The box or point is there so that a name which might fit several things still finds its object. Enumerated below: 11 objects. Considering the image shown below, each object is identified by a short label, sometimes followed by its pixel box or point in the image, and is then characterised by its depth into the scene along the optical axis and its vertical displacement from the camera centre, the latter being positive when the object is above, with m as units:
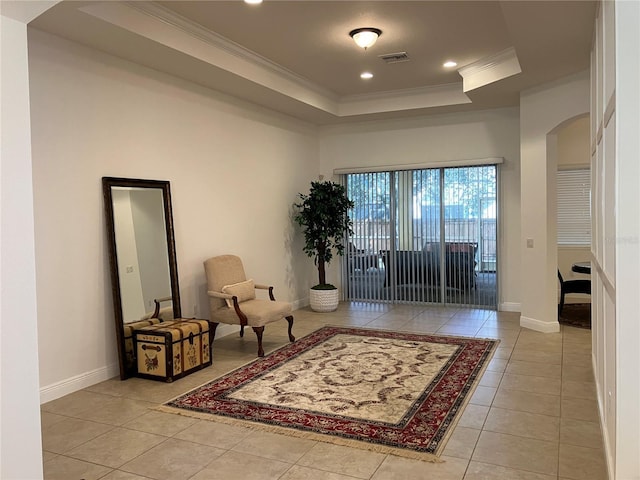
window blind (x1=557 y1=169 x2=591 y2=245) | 7.81 +0.17
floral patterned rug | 3.38 -1.36
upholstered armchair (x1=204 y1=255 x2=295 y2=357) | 5.21 -0.82
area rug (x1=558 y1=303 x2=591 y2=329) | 6.38 -1.32
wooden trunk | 4.43 -1.07
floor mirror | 4.57 -0.26
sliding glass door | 7.61 -0.24
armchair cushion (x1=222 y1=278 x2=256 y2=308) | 5.48 -0.71
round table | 6.49 -0.66
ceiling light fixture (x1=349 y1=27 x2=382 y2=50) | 4.83 +1.79
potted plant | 7.40 +0.00
